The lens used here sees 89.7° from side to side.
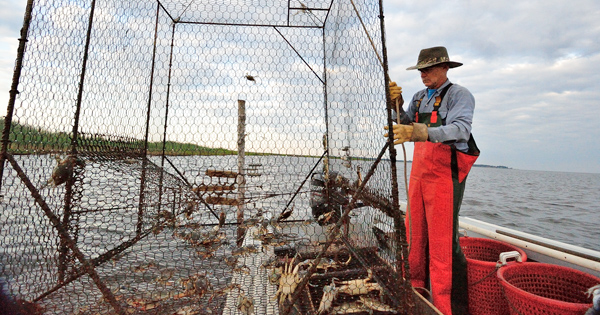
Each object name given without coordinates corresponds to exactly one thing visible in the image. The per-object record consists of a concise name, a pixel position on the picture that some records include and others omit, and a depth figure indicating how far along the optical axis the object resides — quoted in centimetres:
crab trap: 225
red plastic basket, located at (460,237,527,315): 218
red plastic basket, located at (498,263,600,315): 163
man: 205
